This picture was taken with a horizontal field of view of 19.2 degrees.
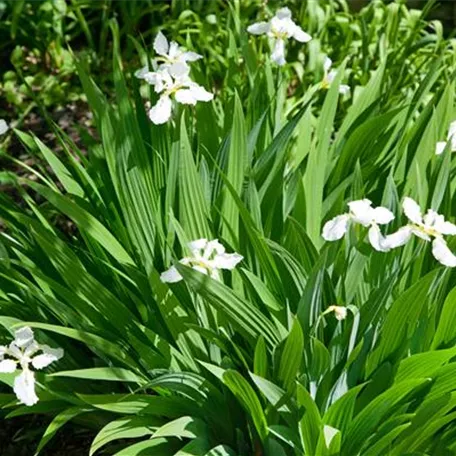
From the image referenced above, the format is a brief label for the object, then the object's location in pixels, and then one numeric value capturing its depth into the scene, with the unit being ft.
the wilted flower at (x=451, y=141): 5.22
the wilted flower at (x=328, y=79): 6.06
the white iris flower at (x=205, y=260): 4.53
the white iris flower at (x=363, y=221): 4.41
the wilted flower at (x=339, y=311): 4.50
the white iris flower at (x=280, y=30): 5.61
